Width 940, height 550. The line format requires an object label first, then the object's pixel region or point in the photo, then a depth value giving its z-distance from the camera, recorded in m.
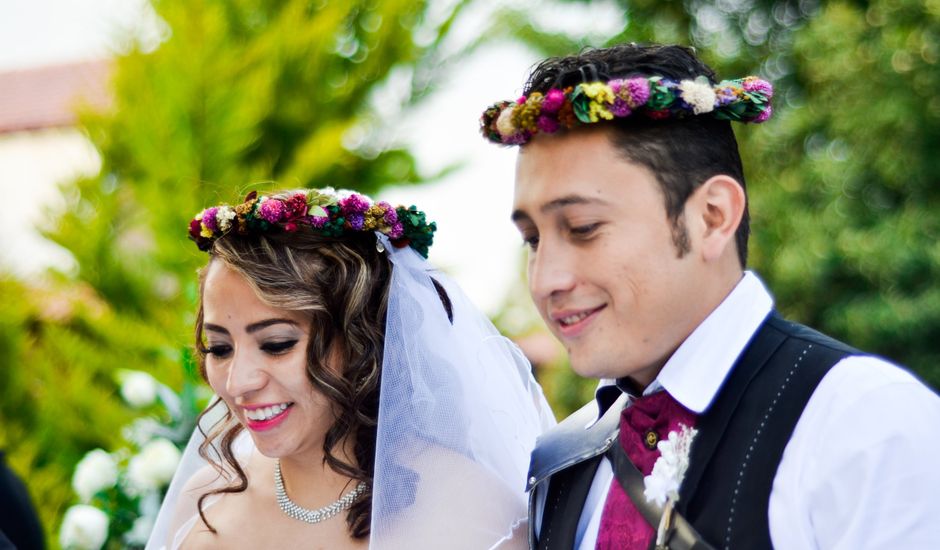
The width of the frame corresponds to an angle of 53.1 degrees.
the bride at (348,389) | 2.55
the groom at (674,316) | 1.74
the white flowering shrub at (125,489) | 3.44
